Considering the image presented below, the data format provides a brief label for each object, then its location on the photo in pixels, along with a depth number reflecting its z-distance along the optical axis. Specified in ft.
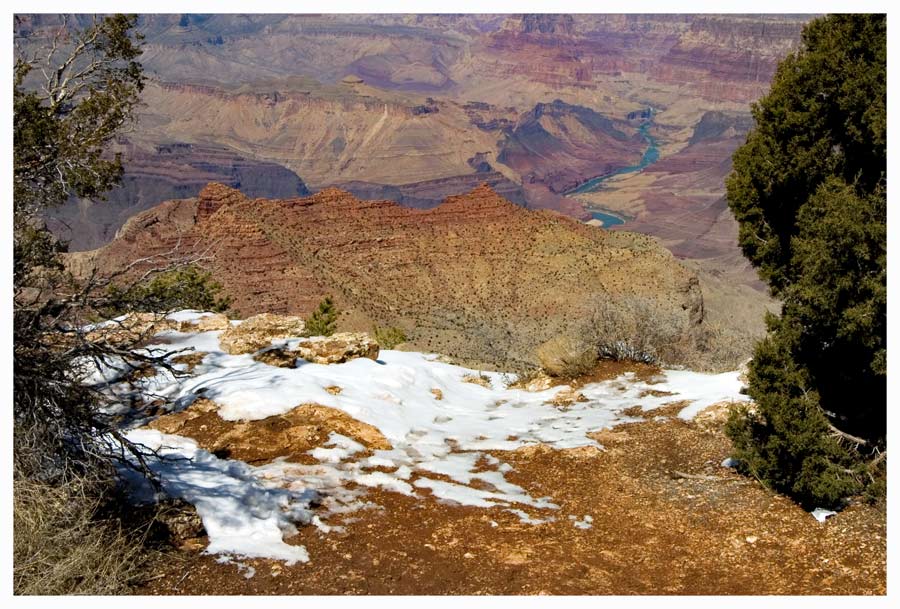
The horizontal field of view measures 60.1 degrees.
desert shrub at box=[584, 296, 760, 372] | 49.55
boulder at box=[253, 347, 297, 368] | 40.47
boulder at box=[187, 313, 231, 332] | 46.01
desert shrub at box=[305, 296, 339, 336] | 75.46
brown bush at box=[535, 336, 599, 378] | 46.44
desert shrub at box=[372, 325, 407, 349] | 74.18
